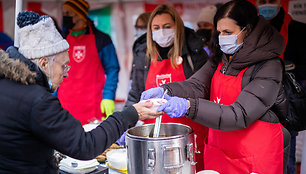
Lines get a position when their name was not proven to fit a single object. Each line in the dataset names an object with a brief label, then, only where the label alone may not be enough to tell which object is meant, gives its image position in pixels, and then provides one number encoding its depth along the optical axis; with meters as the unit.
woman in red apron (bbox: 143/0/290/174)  1.69
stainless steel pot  1.48
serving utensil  1.77
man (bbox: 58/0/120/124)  3.56
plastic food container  1.96
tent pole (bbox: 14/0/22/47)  1.94
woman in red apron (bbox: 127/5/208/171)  2.67
